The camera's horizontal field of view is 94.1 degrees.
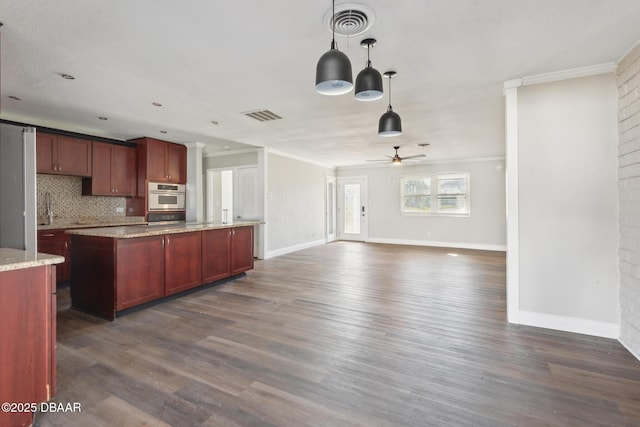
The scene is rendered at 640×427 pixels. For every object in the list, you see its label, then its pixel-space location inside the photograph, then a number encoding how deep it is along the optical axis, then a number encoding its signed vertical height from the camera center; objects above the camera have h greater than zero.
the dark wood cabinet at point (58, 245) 4.28 -0.44
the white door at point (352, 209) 9.73 +0.14
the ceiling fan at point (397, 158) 6.40 +1.17
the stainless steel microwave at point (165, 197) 5.91 +0.37
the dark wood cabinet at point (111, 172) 5.31 +0.80
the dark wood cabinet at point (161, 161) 5.82 +1.10
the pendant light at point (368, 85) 2.19 +0.95
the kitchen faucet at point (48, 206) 4.87 +0.15
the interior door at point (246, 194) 6.96 +0.47
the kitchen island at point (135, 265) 3.21 -0.60
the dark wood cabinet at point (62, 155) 4.59 +0.98
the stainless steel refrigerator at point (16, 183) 2.78 +0.31
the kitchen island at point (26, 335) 1.55 -0.66
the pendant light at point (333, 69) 1.81 +0.88
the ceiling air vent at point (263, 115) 4.24 +1.45
